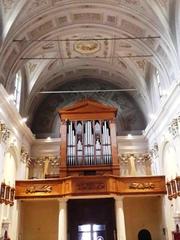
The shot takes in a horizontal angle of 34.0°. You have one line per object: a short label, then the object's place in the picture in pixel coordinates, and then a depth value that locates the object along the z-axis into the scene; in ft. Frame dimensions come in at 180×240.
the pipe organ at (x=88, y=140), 50.49
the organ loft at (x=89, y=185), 45.83
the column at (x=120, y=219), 43.29
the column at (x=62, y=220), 43.39
